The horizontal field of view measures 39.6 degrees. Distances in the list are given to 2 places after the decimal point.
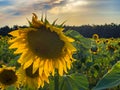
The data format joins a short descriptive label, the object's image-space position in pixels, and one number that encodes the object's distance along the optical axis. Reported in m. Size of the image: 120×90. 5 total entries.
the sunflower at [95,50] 4.46
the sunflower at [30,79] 1.21
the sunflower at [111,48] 4.69
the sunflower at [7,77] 1.55
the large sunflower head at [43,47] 0.99
